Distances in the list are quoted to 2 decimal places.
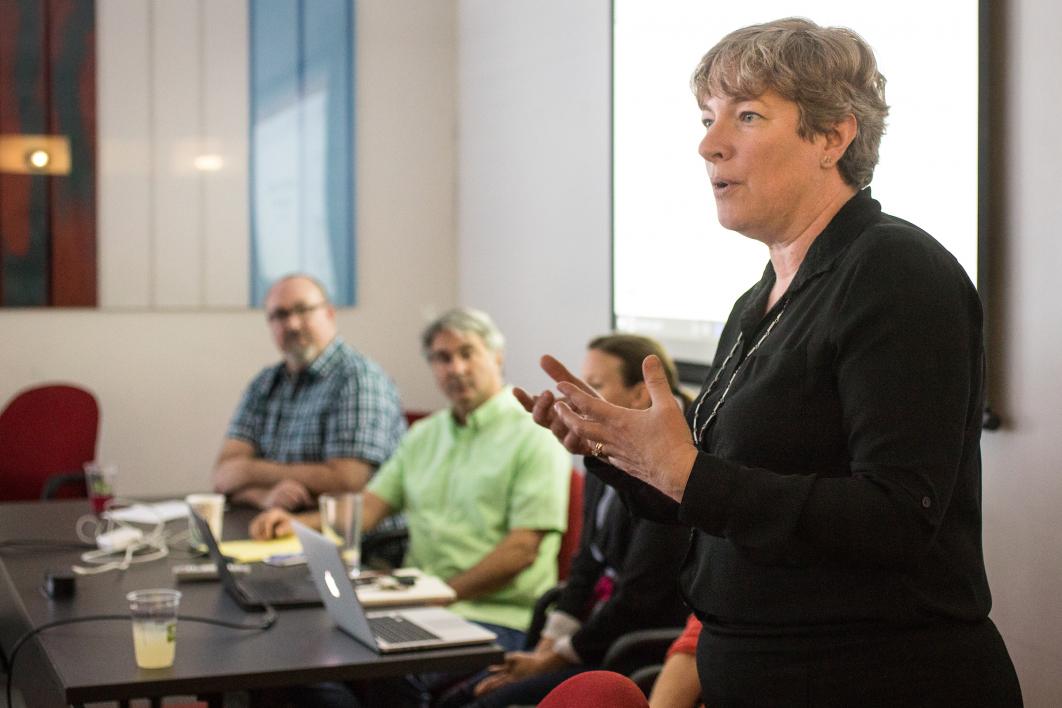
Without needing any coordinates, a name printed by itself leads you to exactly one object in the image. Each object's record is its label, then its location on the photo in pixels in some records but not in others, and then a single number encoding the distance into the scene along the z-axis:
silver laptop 2.14
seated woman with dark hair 2.65
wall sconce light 5.12
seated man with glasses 3.92
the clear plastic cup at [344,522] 2.77
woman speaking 1.32
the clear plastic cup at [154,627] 1.96
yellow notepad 2.92
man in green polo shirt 3.18
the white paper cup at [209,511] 3.01
